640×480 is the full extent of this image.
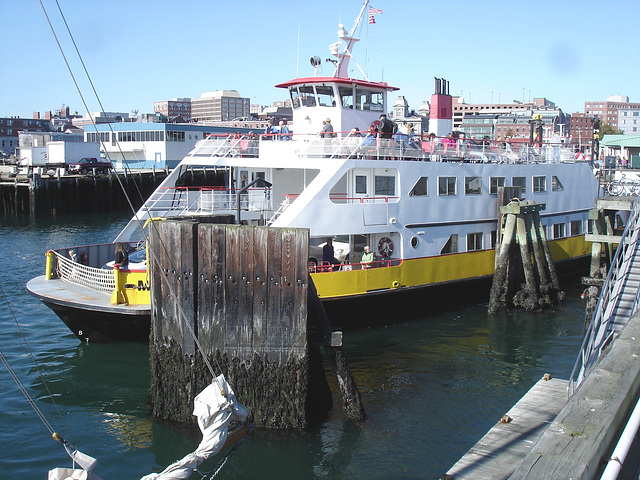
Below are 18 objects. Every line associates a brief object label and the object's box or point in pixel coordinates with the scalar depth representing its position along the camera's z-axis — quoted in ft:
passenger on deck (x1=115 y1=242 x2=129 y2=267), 47.47
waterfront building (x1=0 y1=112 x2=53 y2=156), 366.63
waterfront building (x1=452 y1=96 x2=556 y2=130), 489.67
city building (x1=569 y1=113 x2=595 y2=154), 492.13
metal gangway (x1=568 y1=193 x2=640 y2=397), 24.54
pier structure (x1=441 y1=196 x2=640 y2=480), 13.25
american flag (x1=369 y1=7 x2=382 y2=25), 70.59
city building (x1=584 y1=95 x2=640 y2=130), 642.31
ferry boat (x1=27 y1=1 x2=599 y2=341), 49.14
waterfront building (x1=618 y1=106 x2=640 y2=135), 534.37
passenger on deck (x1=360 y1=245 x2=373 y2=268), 52.59
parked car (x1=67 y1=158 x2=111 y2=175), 183.83
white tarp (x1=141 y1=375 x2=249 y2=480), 22.93
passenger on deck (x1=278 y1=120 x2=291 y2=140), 63.83
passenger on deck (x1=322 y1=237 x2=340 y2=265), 52.24
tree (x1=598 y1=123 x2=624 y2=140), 490.28
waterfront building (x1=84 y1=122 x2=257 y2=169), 216.54
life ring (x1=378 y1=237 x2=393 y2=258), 55.77
